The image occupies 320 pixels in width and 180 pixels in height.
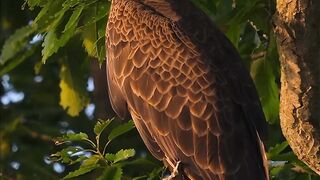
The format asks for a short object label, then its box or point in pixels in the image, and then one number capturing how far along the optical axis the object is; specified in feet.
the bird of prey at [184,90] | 45.85
